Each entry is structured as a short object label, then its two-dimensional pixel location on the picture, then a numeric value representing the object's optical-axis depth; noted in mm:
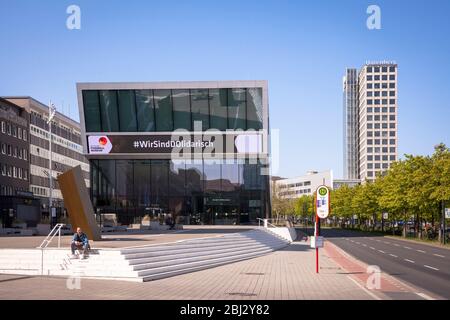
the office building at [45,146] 89625
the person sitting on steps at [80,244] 19562
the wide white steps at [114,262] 18953
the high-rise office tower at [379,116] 173125
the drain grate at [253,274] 21616
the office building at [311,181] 184688
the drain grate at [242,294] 15458
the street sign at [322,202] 21172
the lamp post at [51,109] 61806
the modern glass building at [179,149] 53031
